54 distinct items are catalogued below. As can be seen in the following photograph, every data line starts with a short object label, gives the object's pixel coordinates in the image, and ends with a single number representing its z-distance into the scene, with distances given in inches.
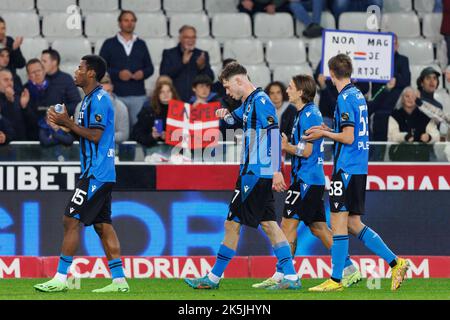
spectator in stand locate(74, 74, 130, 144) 600.1
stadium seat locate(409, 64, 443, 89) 707.4
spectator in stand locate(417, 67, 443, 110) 636.1
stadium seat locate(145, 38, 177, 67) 700.0
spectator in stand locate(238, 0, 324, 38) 725.9
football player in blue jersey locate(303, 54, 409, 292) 454.3
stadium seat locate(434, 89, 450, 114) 675.2
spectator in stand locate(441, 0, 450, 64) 719.7
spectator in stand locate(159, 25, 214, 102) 655.8
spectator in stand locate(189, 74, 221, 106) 612.1
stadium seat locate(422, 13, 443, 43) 746.8
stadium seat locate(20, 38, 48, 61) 681.6
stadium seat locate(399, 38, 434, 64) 733.3
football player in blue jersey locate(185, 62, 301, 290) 462.3
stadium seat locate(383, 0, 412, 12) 758.9
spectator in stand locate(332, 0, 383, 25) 743.7
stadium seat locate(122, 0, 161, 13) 732.0
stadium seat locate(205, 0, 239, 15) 749.3
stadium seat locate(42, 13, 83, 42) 704.4
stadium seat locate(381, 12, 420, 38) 748.0
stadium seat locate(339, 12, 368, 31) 738.8
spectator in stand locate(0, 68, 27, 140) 605.6
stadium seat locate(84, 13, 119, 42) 711.1
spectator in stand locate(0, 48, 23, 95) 627.5
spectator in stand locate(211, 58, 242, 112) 620.1
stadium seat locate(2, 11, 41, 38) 701.9
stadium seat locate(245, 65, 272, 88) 690.2
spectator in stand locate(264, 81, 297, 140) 605.6
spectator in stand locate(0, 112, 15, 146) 578.9
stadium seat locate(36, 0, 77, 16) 719.1
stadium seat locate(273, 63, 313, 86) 698.8
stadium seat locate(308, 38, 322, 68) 721.0
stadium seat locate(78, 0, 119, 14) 724.0
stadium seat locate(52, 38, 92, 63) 685.9
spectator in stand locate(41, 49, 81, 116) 615.8
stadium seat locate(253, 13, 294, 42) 735.1
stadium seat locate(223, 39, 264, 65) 709.3
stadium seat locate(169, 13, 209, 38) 721.0
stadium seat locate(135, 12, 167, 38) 718.5
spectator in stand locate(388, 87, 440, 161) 592.4
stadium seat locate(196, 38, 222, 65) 703.1
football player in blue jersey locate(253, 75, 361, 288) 491.8
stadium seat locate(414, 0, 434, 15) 762.2
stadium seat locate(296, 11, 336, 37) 741.3
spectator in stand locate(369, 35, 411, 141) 617.9
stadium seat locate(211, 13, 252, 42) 728.3
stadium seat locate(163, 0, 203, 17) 737.6
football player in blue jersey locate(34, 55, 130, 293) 445.7
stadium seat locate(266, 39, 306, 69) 717.9
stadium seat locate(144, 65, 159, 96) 681.0
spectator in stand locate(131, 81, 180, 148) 592.4
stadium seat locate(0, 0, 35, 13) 715.4
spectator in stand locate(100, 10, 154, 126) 642.8
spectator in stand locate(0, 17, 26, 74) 646.5
